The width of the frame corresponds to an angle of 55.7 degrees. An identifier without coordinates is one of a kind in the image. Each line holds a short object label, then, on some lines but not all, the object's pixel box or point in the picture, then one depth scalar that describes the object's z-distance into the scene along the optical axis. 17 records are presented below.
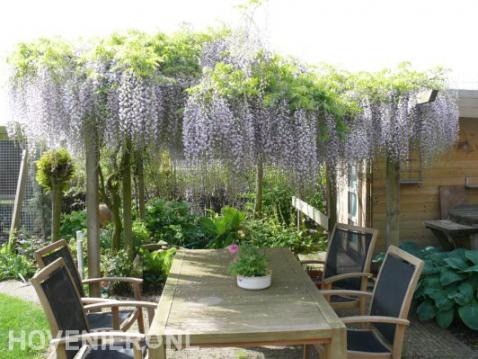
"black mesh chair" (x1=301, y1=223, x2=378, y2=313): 3.17
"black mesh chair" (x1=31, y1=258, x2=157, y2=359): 2.11
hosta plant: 3.66
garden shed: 5.18
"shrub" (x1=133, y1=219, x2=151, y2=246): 5.85
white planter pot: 2.62
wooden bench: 4.39
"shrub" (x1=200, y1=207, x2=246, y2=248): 6.04
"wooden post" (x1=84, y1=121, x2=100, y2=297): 3.62
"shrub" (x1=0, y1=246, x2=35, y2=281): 5.39
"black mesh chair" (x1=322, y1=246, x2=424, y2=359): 2.30
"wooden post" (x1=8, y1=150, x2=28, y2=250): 5.91
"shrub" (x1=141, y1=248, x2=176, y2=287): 4.81
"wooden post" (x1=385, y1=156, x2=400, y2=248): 4.38
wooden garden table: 2.02
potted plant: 2.63
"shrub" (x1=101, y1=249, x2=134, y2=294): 4.68
